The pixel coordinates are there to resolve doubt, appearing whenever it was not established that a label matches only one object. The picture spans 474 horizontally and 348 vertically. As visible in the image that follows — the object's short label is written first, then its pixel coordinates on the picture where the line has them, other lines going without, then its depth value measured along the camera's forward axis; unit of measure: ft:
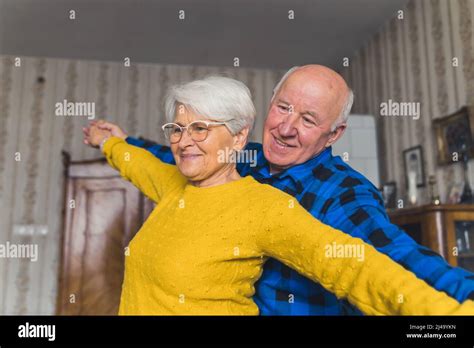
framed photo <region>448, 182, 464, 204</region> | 6.04
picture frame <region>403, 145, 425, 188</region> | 7.11
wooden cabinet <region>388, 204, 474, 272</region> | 5.33
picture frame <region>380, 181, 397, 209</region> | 7.57
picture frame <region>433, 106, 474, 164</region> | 6.04
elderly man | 2.02
